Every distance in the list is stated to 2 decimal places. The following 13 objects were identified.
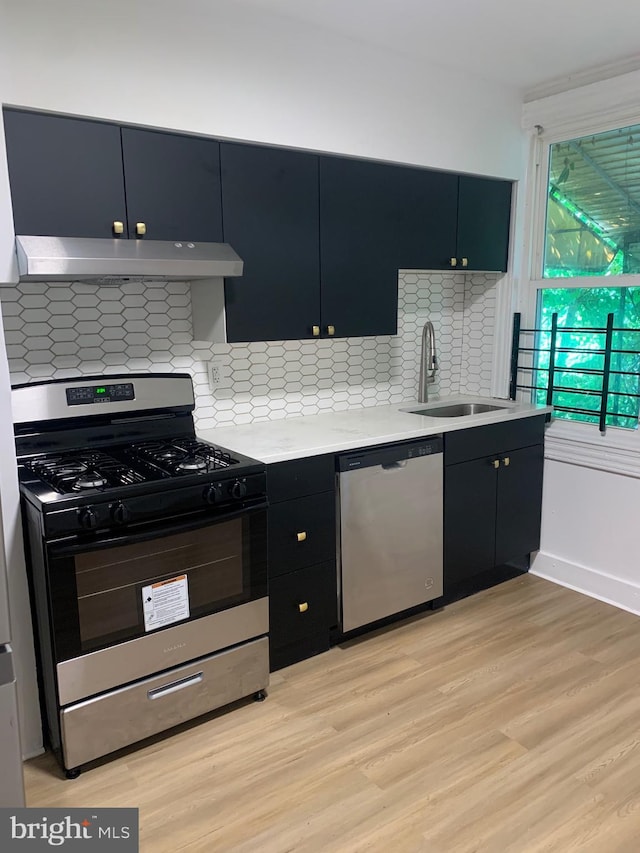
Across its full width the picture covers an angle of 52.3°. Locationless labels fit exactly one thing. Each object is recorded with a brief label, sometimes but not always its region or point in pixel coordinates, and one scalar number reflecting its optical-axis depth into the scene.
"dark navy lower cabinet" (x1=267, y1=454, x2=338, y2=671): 2.51
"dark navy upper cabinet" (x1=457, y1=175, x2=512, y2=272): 3.28
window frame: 3.08
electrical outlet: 2.88
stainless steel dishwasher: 2.71
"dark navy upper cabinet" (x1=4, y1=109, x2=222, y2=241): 2.07
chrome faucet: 3.43
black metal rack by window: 3.16
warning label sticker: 2.13
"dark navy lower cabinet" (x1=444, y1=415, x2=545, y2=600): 3.07
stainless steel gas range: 1.99
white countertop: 2.57
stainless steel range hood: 2.03
